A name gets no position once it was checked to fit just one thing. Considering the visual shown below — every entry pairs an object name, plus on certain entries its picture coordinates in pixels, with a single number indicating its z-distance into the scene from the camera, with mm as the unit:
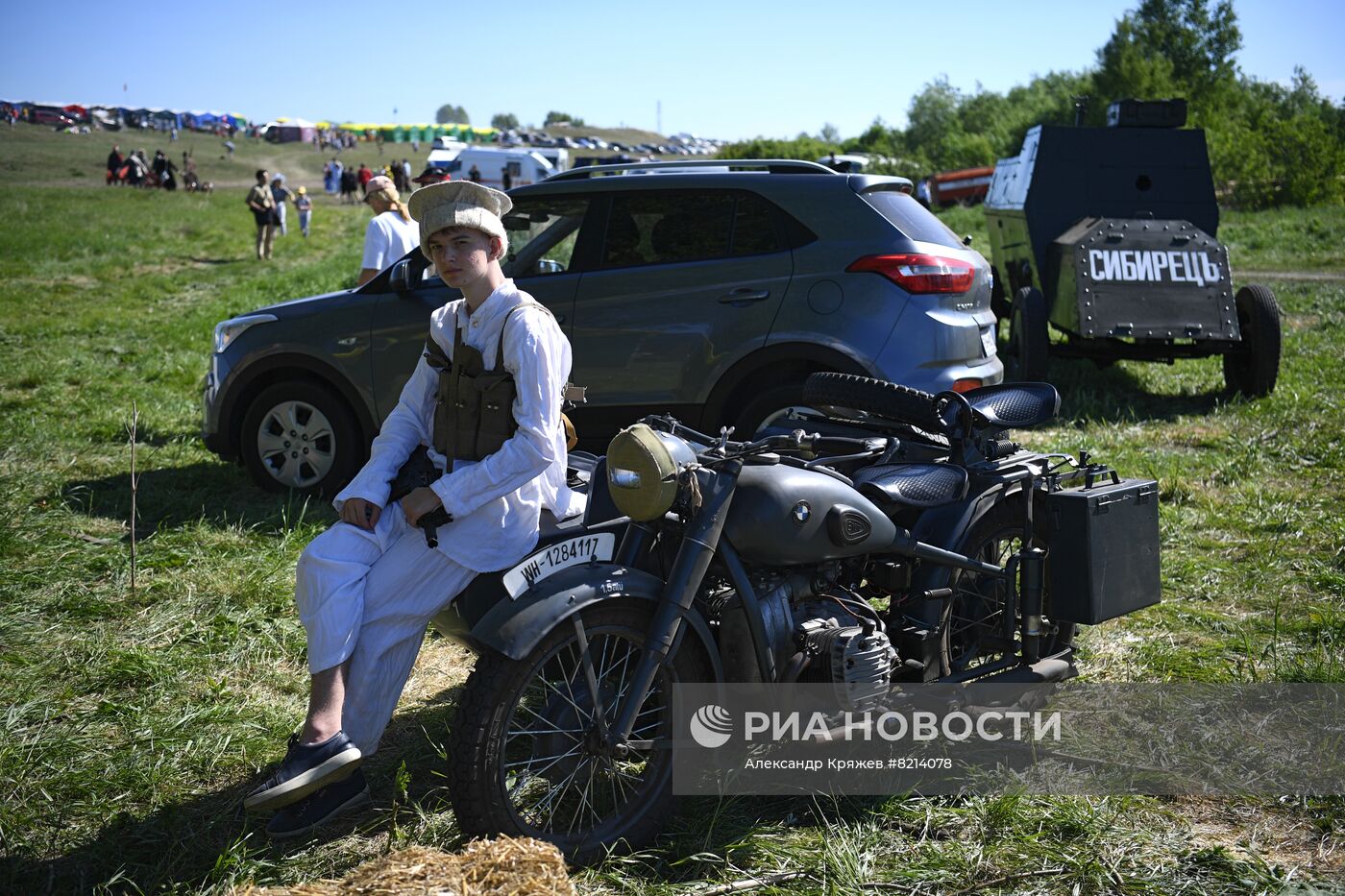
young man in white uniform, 3205
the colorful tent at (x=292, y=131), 96375
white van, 43875
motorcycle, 3094
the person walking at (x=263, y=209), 22891
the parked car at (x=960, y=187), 35625
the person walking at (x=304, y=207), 29781
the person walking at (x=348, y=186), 47769
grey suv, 6270
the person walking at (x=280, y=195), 28098
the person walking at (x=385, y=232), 8258
